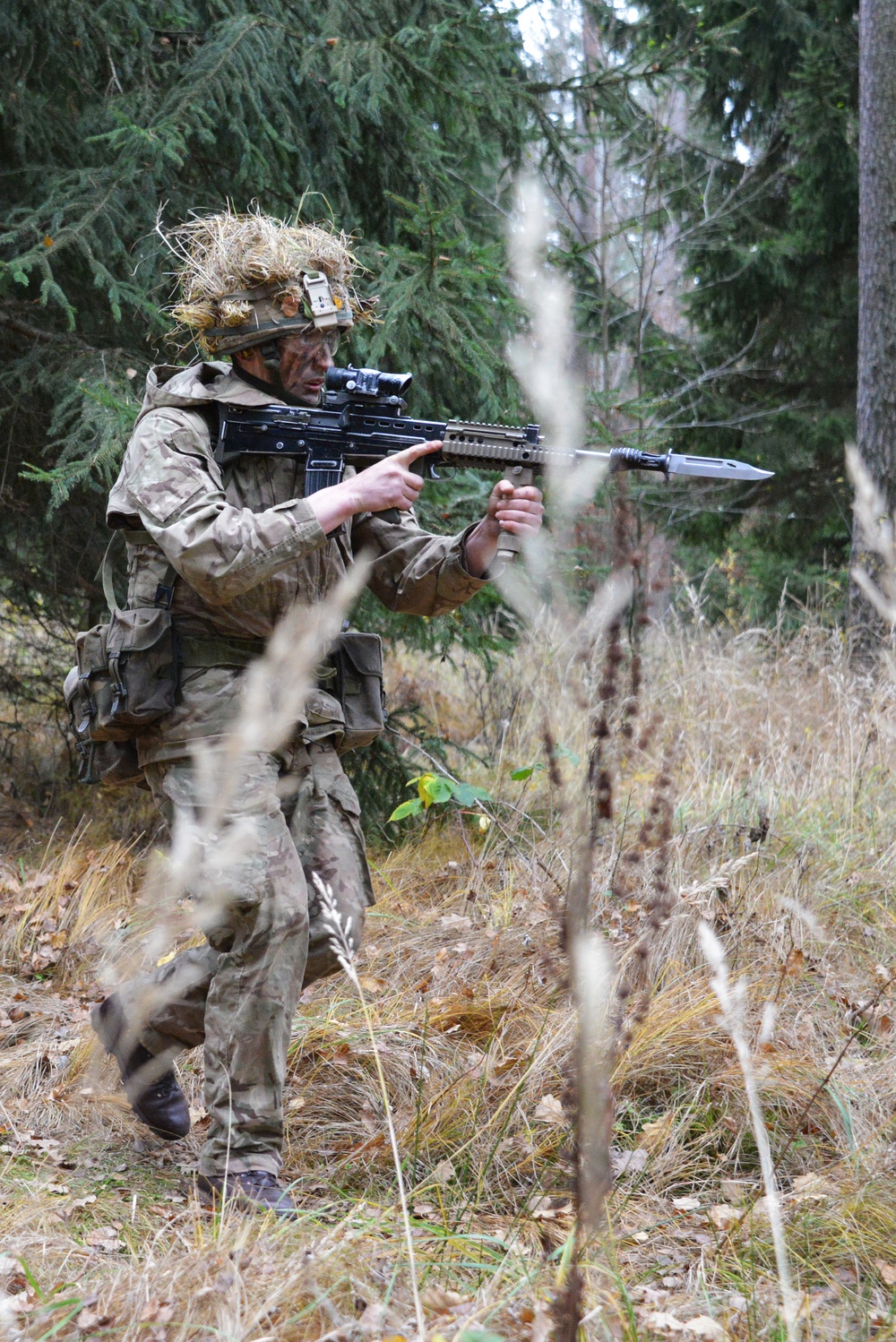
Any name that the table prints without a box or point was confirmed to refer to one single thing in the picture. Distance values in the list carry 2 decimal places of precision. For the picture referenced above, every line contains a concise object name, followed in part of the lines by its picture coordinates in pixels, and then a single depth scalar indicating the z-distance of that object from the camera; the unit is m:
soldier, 3.04
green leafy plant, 4.78
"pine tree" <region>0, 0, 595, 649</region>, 5.14
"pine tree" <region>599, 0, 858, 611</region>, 10.12
